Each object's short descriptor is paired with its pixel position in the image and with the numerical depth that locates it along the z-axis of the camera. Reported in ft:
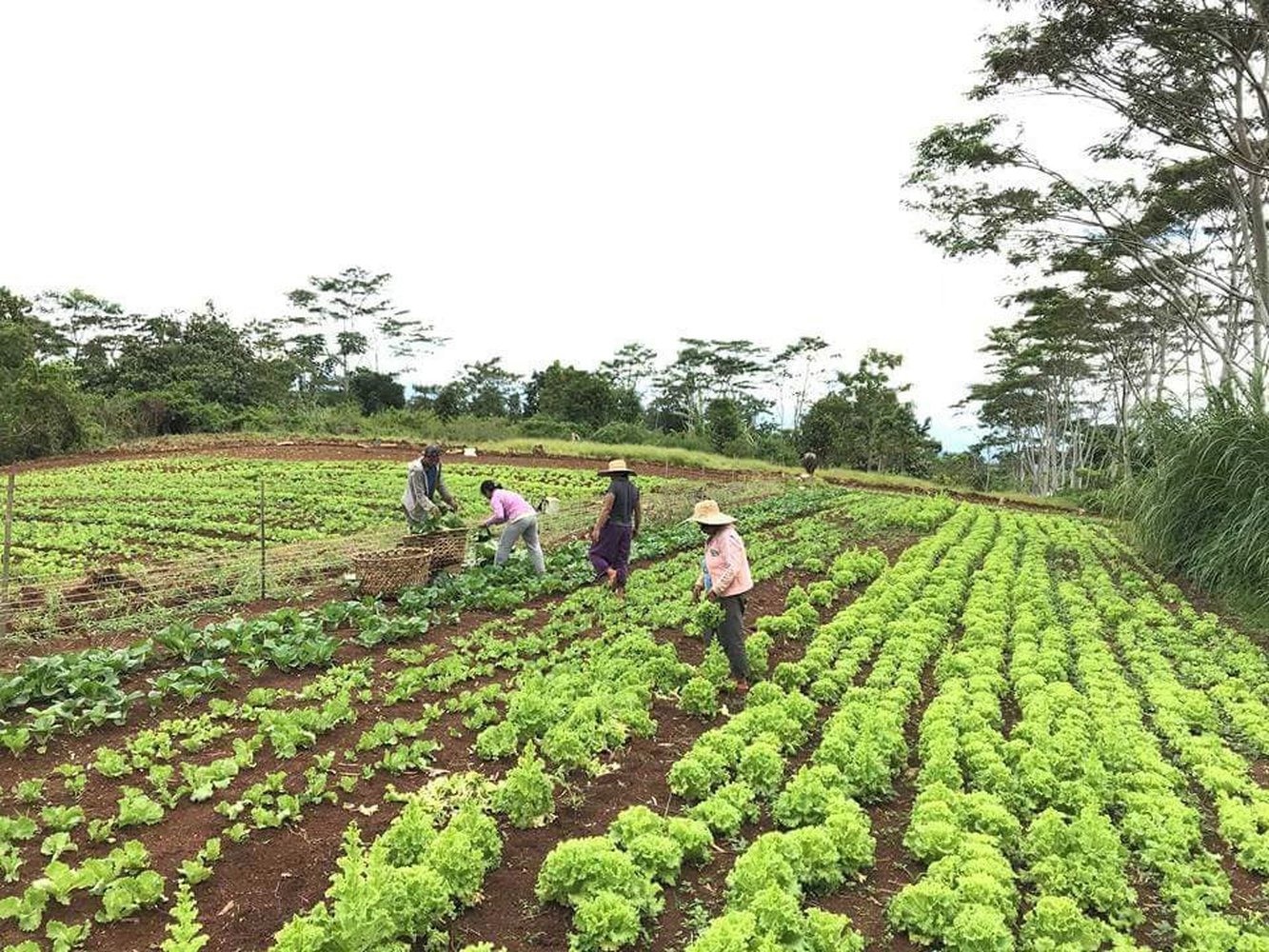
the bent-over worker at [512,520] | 36.47
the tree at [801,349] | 185.06
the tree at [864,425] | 146.10
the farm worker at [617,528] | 35.60
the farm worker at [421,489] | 36.65
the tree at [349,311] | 160.45
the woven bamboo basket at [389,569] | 32.65
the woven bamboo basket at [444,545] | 35.06
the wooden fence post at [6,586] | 24.58
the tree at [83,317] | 152.97
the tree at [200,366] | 140.36
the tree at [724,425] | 139.23
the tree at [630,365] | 189.26
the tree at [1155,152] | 42.98
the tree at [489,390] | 183.52
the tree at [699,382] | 177.06
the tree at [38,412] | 97.30
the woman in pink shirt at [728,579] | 24.54
